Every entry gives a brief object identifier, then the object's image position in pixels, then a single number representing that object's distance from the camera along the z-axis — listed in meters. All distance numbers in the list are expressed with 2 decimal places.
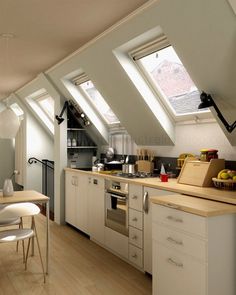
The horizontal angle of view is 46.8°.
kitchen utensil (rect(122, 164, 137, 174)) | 3.49
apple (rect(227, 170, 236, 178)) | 2.29
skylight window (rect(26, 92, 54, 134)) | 5.58
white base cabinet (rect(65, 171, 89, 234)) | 3.82
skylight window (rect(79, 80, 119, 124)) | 4.13
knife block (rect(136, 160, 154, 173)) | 3.41
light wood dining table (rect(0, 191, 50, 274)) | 2.66
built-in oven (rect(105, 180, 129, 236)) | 3.01
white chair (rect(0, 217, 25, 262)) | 2.98
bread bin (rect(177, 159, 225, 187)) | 2.46
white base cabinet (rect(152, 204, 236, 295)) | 1.77
